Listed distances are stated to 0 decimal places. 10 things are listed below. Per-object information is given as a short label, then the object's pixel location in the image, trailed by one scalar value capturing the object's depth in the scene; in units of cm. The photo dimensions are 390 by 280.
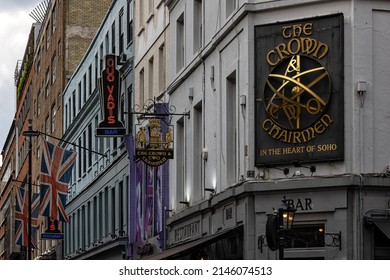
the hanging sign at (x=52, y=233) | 5575
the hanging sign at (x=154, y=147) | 3494
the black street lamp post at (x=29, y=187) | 5224
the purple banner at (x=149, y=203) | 4178
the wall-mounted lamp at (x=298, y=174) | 2667
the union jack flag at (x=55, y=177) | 4803
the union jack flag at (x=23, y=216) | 5928
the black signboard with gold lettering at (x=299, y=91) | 2653
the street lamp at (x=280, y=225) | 2333
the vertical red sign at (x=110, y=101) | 4253
